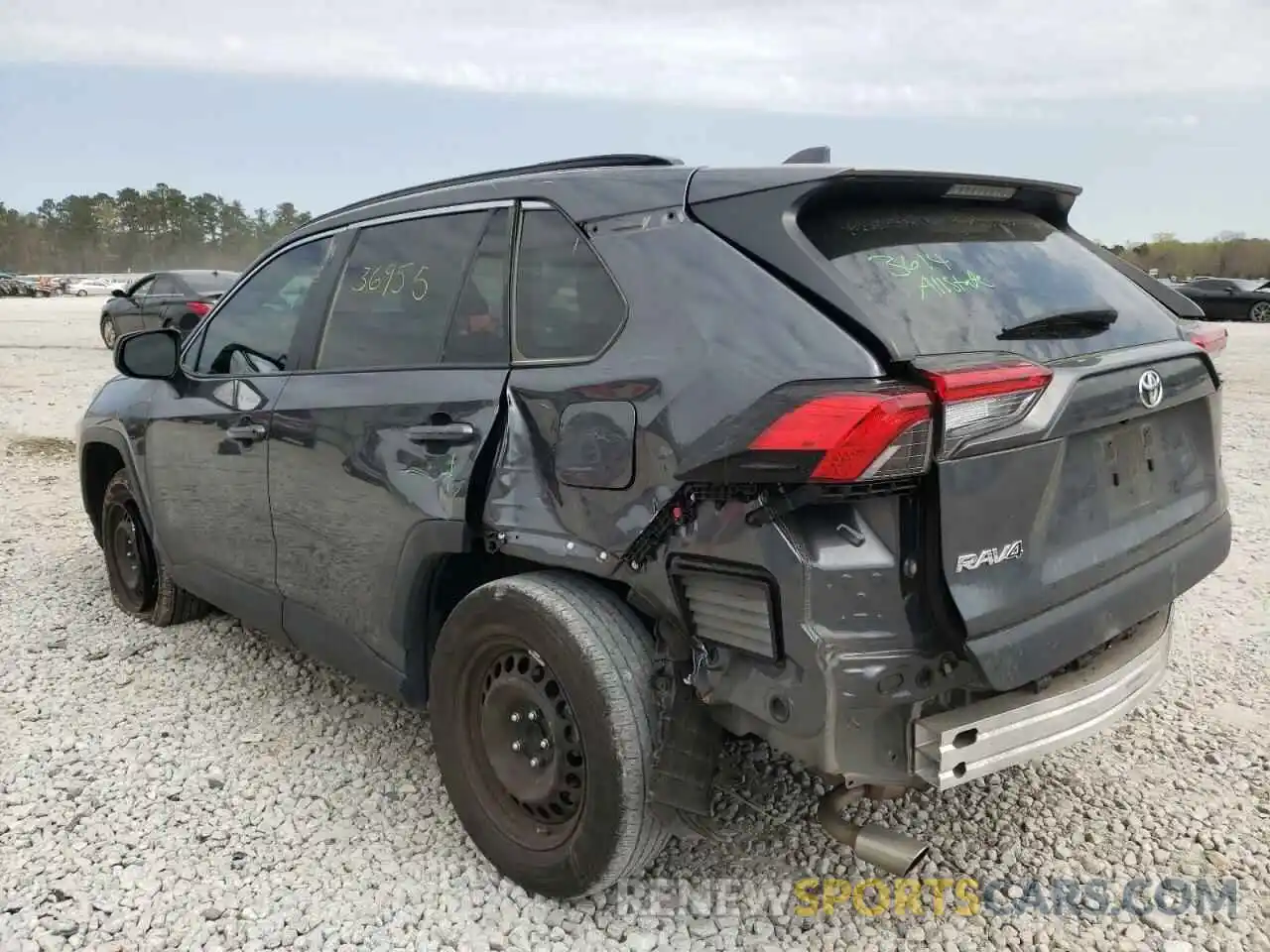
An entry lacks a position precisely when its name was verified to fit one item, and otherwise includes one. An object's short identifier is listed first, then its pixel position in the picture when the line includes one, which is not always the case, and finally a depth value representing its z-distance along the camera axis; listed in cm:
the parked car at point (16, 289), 5147
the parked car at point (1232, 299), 2592
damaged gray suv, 205
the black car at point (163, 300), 1634
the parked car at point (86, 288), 5506
